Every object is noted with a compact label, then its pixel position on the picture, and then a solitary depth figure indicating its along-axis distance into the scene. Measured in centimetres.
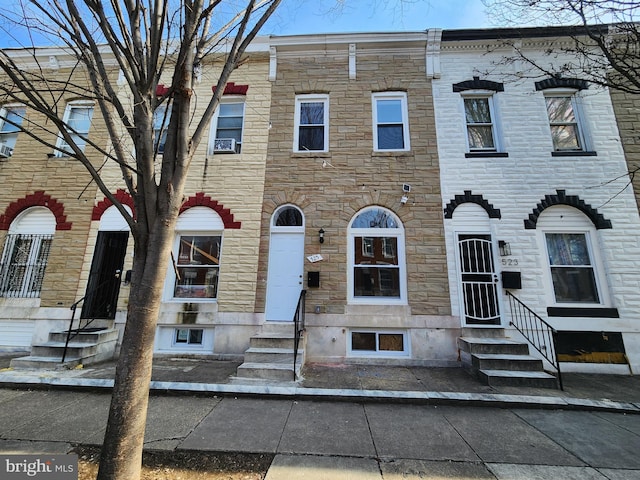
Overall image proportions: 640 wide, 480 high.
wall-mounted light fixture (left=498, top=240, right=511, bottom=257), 666
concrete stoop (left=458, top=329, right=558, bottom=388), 503
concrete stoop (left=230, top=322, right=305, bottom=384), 516
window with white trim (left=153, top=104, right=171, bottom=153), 815
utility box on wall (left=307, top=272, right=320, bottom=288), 671
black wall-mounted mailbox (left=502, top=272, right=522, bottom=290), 643
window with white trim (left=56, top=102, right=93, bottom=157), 828
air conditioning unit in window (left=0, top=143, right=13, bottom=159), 804
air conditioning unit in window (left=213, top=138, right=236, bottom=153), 771
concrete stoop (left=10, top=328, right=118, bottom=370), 563
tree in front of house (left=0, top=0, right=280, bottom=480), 238
